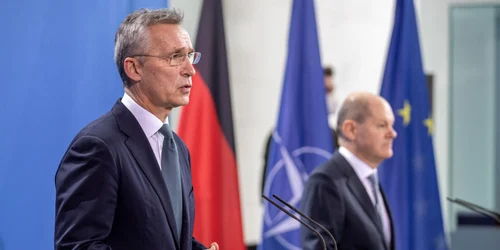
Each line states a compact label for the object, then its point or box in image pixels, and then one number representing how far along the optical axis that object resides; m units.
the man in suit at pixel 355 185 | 6.05
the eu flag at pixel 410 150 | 9.05
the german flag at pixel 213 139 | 7.91
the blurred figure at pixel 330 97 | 10.85
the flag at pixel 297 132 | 8.29
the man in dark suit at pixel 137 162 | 3.87
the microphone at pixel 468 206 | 6.33
